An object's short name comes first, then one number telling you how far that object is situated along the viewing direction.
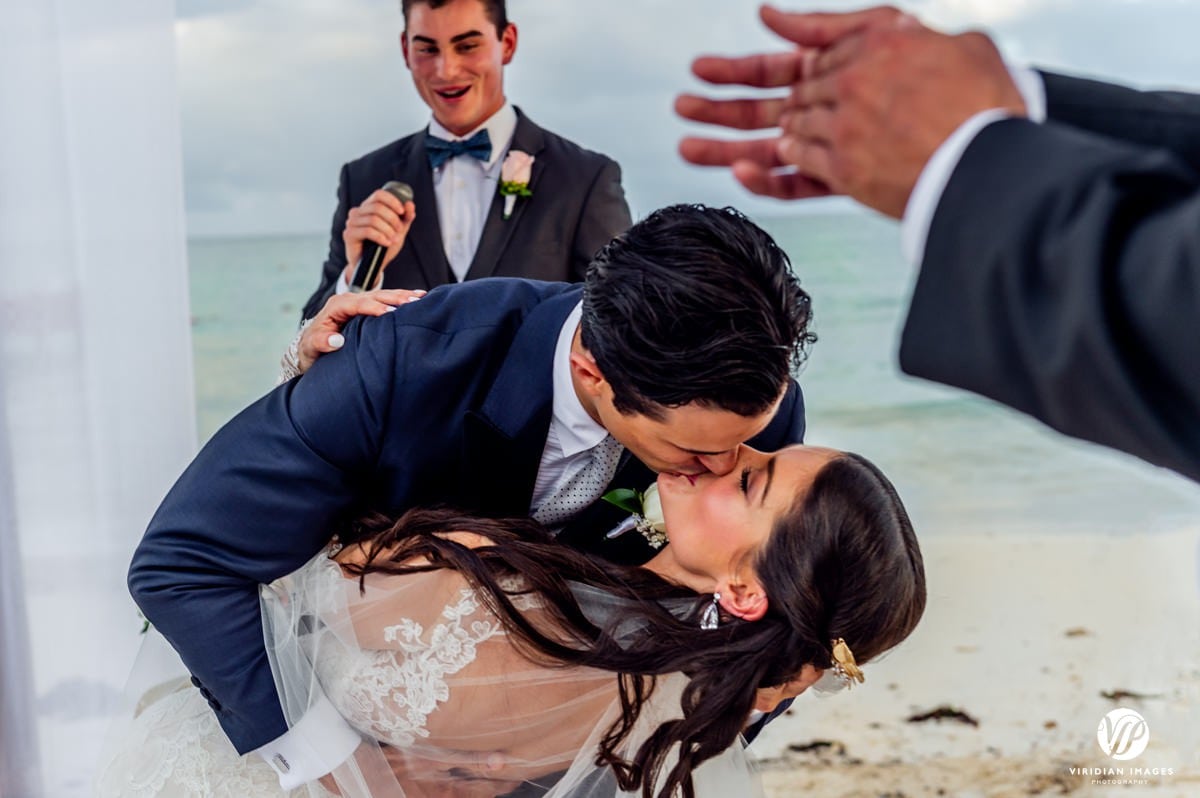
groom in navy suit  1.55
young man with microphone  2.93
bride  1.64
